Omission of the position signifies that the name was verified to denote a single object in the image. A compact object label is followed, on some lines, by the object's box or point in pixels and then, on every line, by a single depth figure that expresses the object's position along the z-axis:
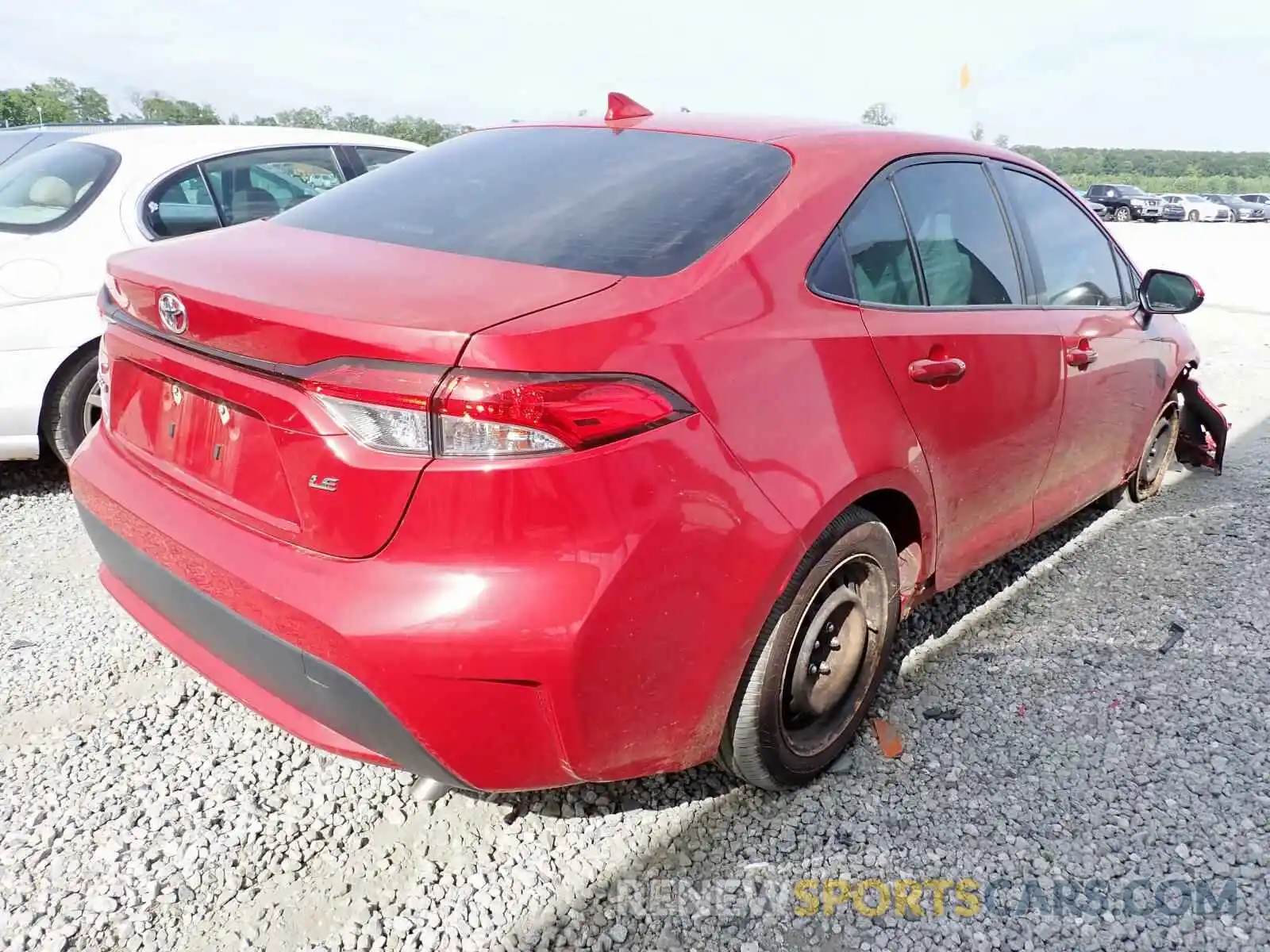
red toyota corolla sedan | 1.56
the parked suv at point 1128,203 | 37.56
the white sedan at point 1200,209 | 40.16
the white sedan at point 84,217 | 3.81
